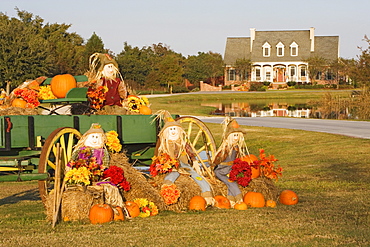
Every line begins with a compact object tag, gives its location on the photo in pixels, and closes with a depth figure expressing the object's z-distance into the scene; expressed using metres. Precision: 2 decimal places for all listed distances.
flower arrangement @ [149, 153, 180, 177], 12.38
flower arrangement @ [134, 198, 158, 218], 11.21
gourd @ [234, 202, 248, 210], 12.29
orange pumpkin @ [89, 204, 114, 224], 10.36
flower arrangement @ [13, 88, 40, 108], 13.57
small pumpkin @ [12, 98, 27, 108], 13.31
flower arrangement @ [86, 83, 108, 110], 13.39
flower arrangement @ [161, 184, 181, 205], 11.79
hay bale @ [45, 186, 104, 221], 10.59
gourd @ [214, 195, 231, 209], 12.40
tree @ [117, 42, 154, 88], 105.61
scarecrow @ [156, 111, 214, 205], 12.66
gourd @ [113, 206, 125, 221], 10.71
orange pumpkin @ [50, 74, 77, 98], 14.07
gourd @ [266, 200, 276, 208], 12.66
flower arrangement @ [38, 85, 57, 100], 14.34
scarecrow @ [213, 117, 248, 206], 13.22
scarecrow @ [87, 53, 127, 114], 14.27
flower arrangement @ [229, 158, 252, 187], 12.79
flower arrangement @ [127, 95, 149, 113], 14.47
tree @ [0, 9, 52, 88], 60.89
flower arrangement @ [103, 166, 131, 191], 11.30
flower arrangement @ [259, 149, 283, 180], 13.30
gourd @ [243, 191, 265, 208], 12.54
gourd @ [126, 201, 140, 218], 11.06
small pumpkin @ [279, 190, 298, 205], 12.90
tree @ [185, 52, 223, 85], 121.26
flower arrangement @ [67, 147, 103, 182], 11.00
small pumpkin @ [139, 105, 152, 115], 14.38
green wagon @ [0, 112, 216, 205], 10.73
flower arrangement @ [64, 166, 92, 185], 10.77
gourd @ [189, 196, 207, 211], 11.94
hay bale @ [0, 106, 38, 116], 12.25
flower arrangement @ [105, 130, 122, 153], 12.07
